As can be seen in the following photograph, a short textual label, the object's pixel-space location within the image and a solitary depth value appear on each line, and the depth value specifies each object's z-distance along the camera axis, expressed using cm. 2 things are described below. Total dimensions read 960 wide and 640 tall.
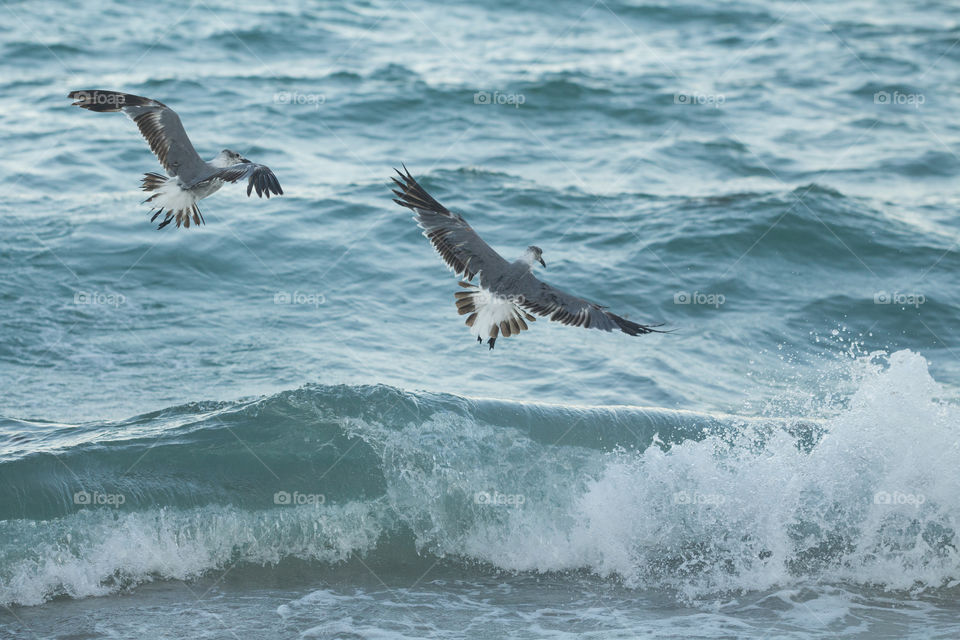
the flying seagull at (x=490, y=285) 1491
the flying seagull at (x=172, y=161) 1623
